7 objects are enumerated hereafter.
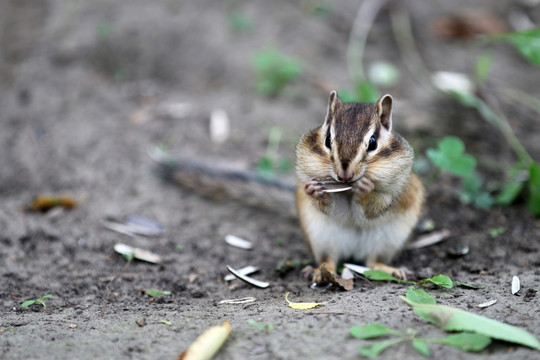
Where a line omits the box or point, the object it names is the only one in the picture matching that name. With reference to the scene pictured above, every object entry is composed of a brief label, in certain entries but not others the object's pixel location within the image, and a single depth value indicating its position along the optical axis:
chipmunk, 5.20
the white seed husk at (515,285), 5.18
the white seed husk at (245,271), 6.26
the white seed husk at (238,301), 5.49
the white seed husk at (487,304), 4.79
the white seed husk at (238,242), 7.14
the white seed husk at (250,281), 5.97
